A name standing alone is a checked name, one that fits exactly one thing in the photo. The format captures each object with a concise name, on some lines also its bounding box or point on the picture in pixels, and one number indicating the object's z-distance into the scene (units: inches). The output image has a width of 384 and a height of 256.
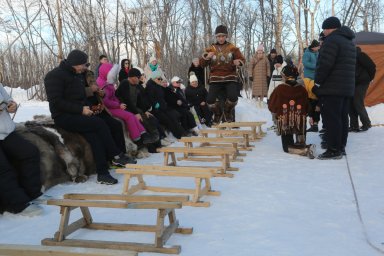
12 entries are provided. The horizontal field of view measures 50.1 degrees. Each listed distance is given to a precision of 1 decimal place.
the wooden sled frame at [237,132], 260.4
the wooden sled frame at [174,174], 152.3
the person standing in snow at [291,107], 239.1
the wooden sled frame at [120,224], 109.8
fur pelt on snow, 181.9
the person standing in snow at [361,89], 303.0
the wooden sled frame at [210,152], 197.0
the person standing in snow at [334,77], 217.9
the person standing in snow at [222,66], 310.5
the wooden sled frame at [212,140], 236.3
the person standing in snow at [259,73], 449.1
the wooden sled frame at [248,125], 285.3
